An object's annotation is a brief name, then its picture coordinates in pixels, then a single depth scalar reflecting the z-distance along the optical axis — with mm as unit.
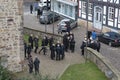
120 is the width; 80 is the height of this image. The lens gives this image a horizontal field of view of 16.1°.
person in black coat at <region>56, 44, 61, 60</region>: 31922
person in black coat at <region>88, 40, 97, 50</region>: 34003
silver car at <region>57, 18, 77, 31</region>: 45256
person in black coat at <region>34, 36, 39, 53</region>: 34125
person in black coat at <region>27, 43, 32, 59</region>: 32375
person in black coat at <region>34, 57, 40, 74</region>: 28550
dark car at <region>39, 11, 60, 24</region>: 49212
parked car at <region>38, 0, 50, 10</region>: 56988
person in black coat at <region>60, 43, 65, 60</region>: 32062
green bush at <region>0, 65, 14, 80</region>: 20156
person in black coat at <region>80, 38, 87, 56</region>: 33625
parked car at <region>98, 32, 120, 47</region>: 39031
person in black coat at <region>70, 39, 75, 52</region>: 34412
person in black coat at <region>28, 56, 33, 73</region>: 28500
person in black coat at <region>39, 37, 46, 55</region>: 33638
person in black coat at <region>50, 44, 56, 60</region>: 32156
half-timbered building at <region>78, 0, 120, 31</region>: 43344
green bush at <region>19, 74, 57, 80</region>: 18844
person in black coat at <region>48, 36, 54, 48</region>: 35053
